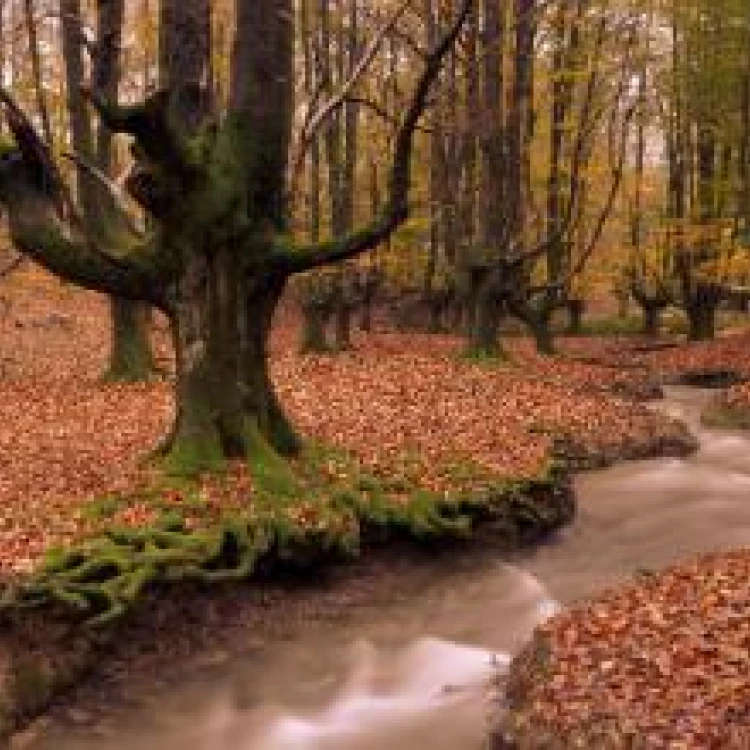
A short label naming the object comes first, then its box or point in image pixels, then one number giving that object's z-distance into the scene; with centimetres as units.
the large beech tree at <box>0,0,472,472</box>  1278
